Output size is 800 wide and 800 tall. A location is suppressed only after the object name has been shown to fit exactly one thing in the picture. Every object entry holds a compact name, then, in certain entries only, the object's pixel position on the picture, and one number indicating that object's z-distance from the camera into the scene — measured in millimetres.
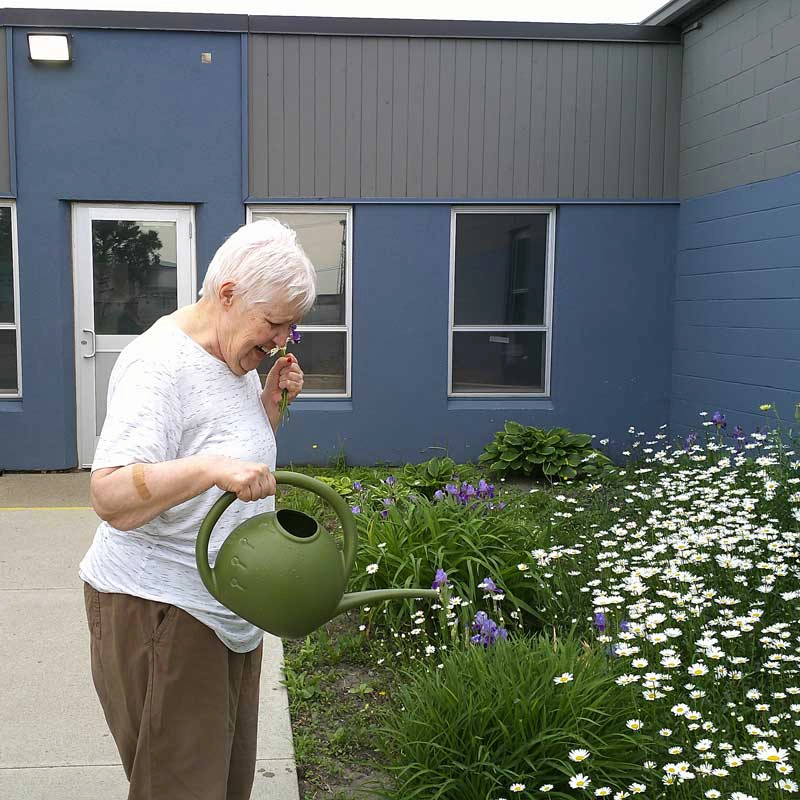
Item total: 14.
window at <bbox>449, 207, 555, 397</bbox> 8031
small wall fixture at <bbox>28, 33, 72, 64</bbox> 7332
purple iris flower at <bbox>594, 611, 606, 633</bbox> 2934
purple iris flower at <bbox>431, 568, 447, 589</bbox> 3070
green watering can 1837
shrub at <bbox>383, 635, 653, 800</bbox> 2420
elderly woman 1887
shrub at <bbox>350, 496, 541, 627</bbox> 3824
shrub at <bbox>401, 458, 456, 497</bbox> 5871
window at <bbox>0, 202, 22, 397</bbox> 7656
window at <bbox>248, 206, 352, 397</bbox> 7922
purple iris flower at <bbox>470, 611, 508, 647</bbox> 2922
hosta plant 6969
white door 7727
